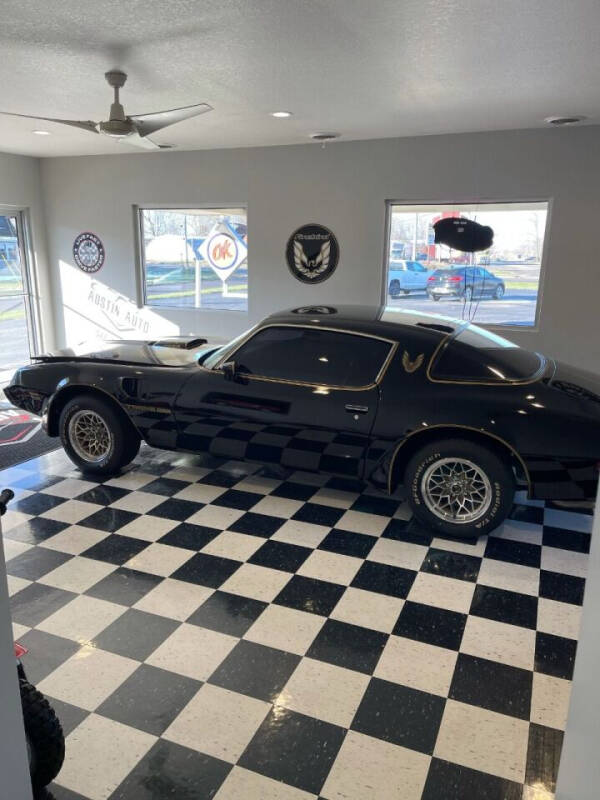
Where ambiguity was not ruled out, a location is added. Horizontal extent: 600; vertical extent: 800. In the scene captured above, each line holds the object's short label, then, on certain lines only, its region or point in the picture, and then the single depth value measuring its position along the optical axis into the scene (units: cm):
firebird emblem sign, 632
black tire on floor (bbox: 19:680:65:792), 164
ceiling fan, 369
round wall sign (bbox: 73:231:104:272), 757
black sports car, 315
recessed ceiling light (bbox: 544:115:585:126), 482
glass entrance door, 761
